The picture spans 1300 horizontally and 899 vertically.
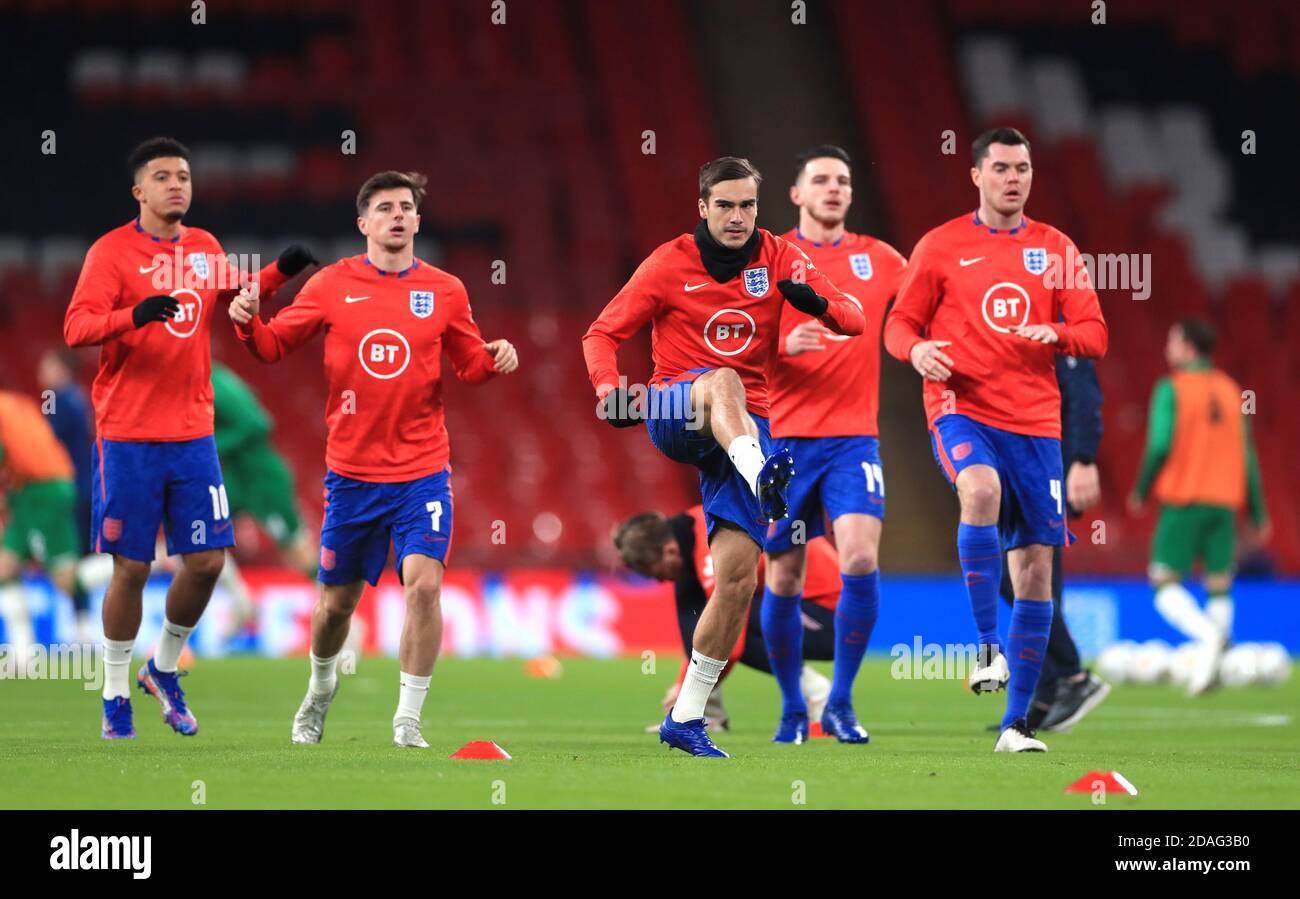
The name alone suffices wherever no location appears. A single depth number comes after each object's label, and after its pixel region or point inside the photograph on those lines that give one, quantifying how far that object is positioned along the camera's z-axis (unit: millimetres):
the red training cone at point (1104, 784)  12211
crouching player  18812
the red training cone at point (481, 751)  14422
